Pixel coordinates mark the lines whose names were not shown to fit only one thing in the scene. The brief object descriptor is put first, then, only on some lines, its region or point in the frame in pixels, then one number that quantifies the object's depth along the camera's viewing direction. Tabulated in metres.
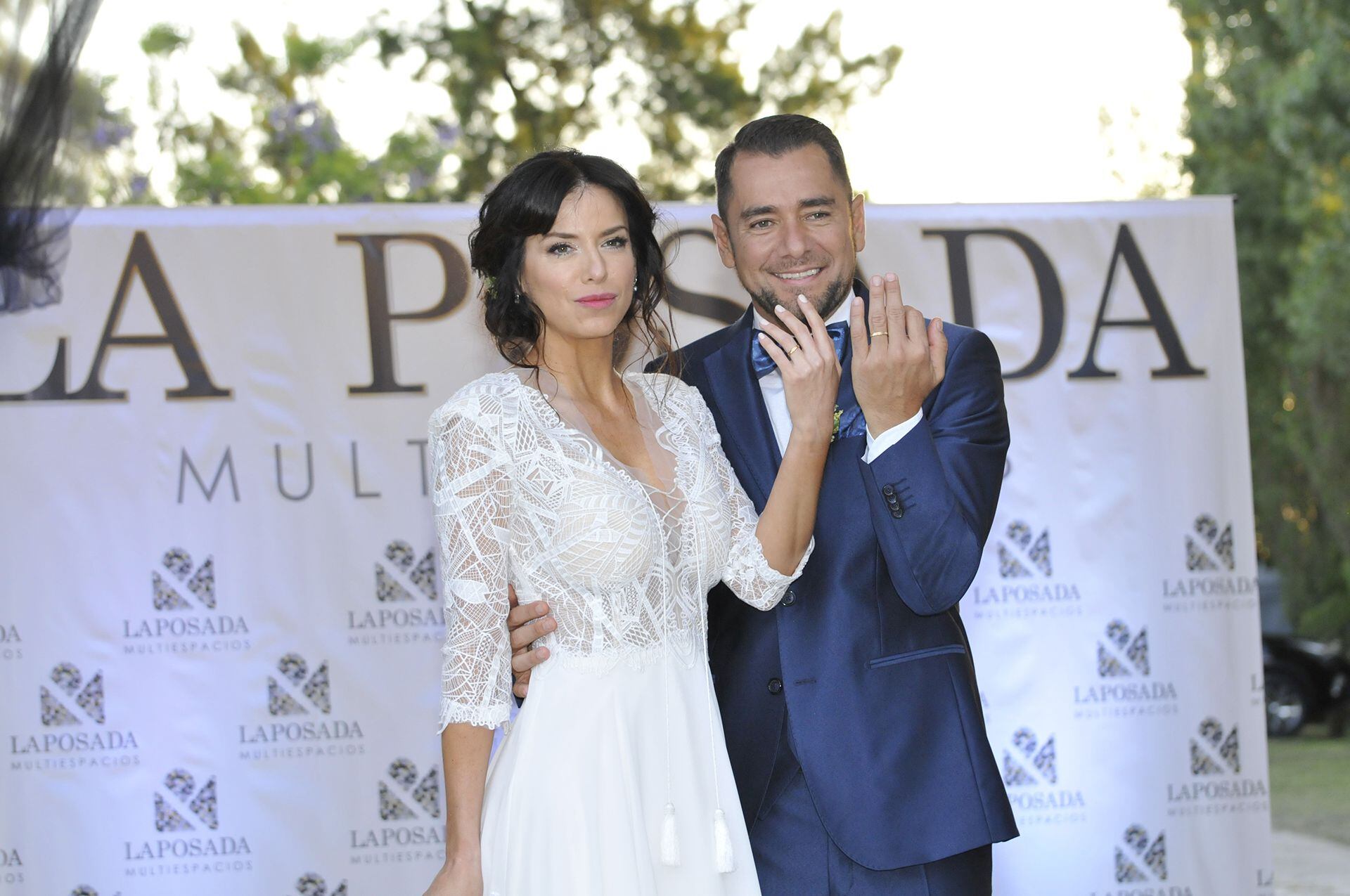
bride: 2.28
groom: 2.55
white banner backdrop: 4.48
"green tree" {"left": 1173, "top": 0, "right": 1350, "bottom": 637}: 12.12
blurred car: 12.49
